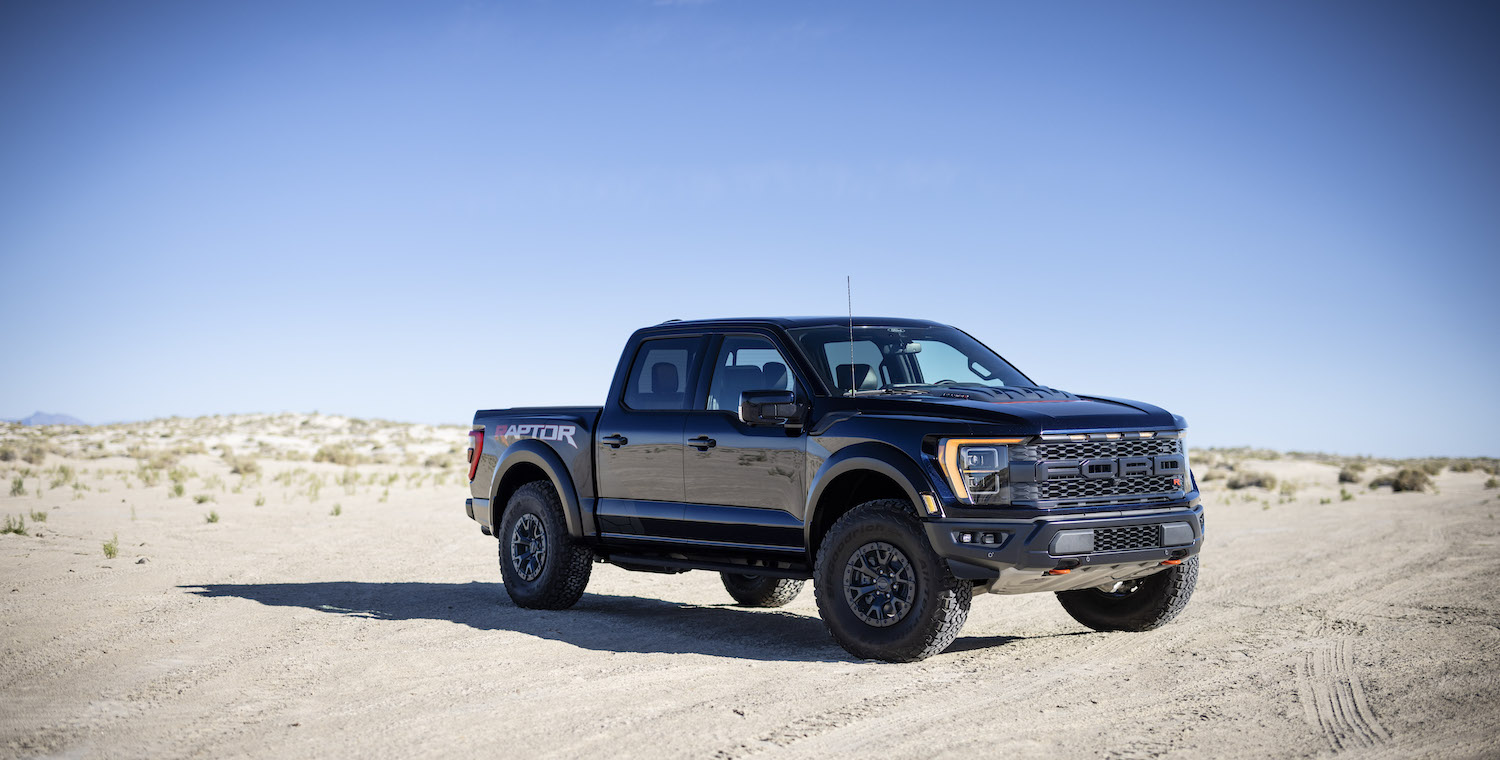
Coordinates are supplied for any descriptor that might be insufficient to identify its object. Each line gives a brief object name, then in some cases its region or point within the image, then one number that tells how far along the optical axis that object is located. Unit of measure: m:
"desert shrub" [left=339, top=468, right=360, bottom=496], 28.23
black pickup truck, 7.61
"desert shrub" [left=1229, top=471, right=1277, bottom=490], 36.12
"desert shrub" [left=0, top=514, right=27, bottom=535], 16.28
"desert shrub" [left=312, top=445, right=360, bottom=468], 40.25
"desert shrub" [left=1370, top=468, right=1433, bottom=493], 34.41
